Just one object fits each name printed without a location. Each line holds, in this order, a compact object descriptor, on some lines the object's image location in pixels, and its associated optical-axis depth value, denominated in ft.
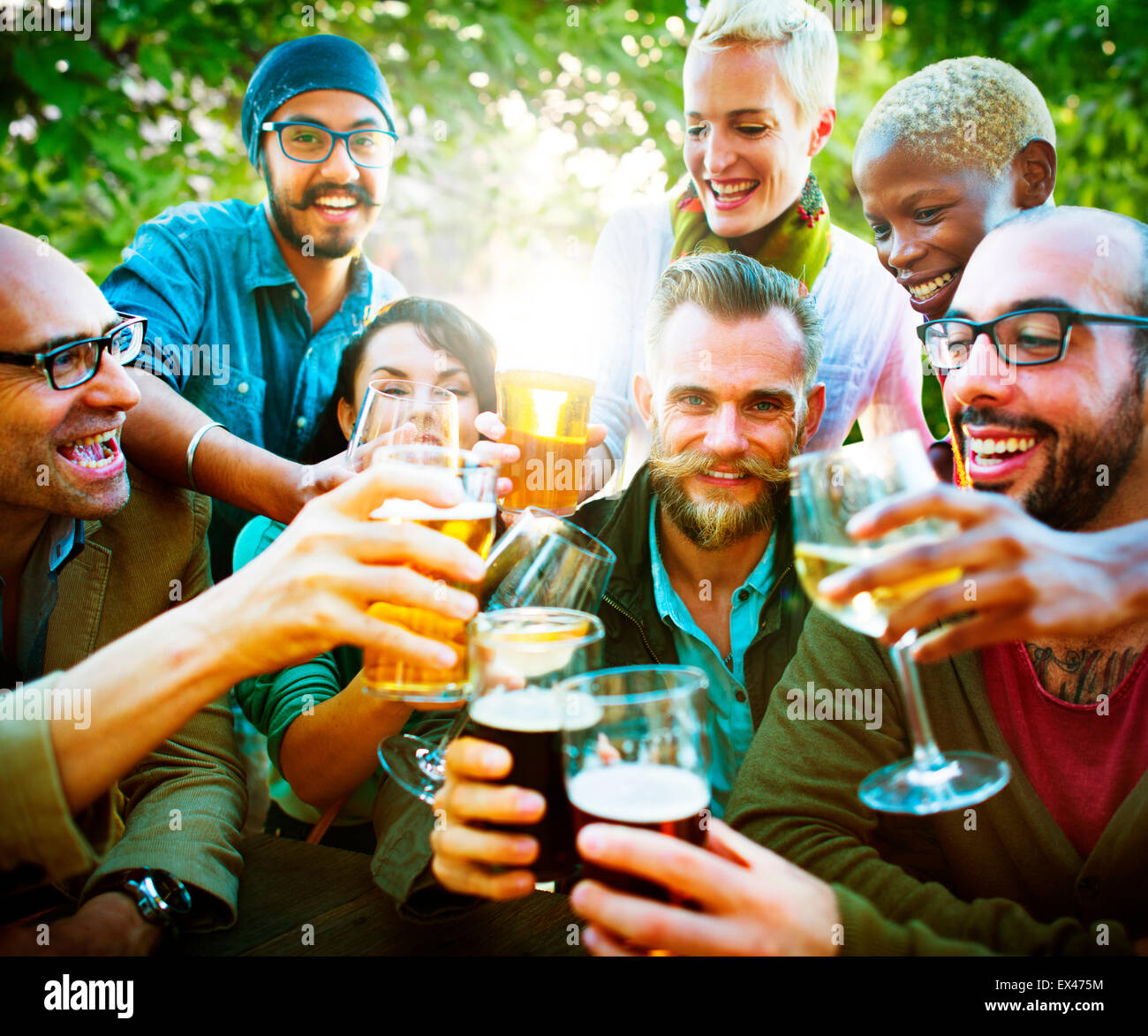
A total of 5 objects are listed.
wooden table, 2.07
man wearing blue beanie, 3.68
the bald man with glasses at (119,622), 1.77
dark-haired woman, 2.49
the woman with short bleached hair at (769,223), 3.30
